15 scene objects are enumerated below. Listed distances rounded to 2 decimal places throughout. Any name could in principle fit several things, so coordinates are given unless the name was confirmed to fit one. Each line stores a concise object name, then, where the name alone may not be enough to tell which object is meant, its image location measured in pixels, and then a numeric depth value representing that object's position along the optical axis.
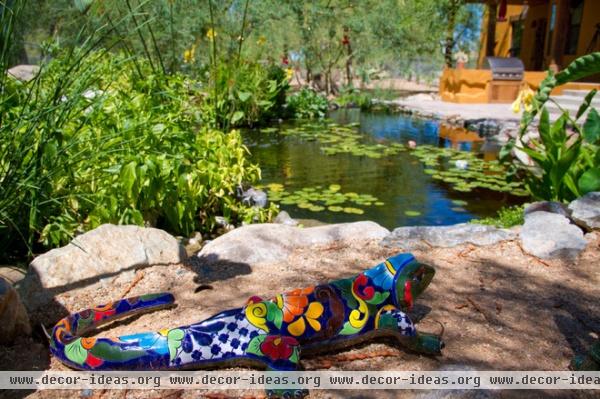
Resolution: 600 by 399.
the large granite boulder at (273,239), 2.52
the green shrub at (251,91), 7.36
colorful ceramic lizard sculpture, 1.52
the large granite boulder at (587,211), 2.74
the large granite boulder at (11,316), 1.58
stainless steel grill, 10.87
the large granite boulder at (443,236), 2.70
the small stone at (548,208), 2.94
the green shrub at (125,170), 1.81
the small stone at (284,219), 3.71
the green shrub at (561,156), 3.11
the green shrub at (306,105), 9.55
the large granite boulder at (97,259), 2.07
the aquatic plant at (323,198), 4.22
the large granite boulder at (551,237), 2.56
